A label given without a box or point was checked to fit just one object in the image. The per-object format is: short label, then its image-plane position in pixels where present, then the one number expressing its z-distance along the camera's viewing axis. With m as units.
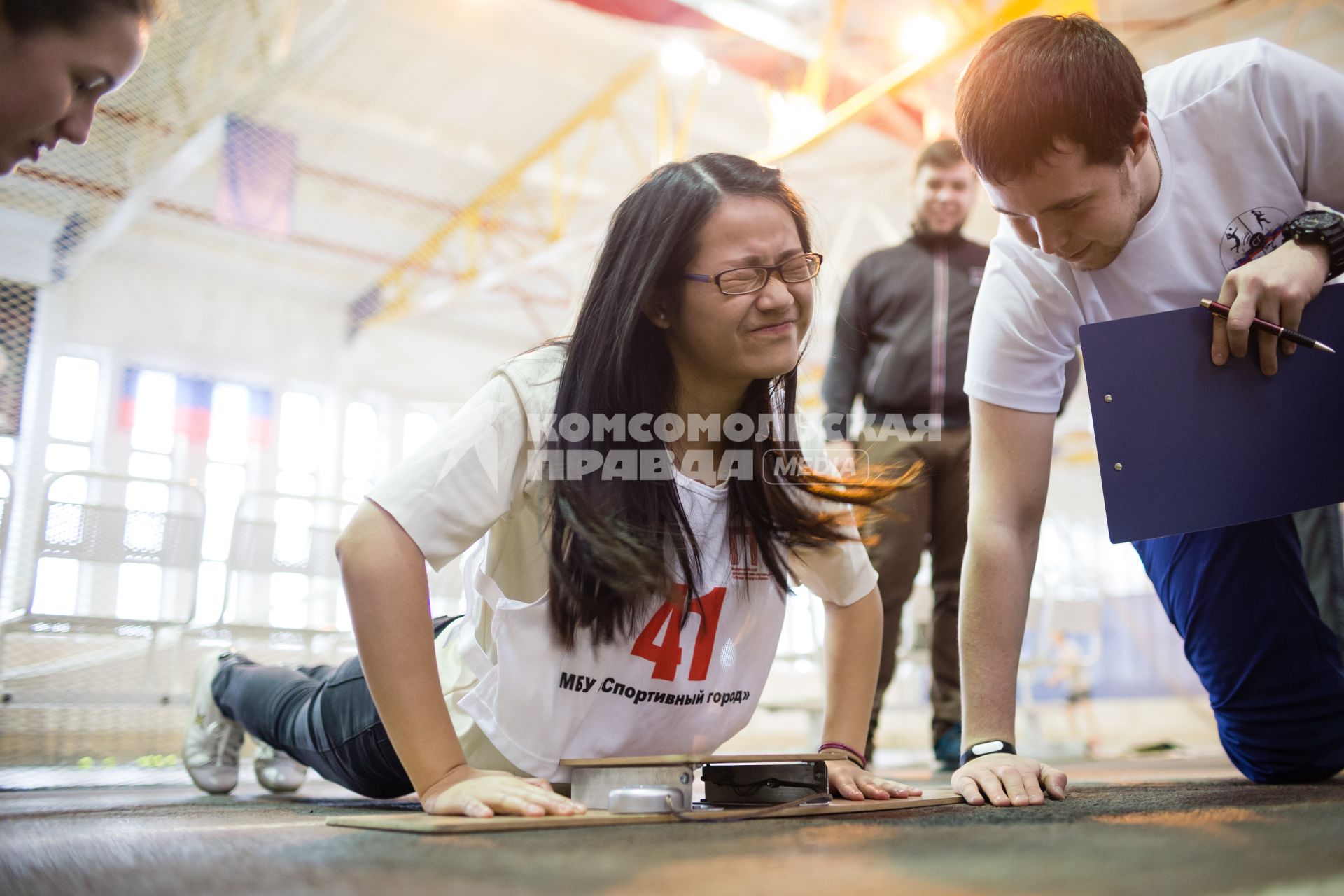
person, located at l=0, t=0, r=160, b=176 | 0.80
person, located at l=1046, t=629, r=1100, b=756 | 6.19
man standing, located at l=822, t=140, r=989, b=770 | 2.29
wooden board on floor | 0.75
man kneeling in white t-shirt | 1.03
